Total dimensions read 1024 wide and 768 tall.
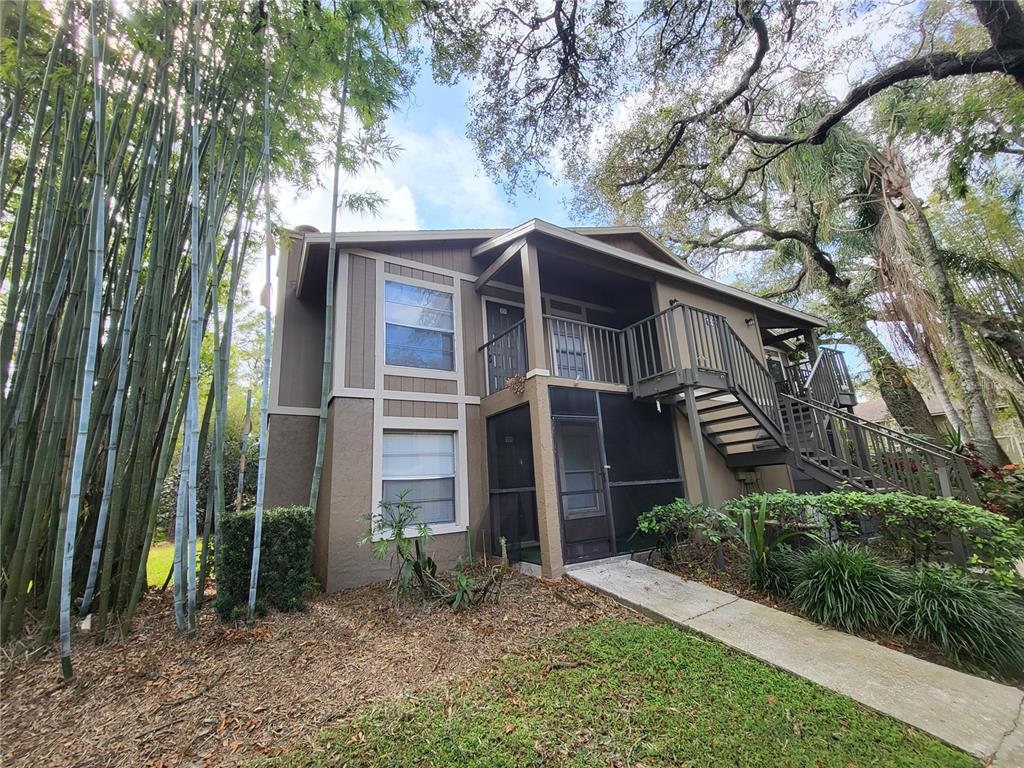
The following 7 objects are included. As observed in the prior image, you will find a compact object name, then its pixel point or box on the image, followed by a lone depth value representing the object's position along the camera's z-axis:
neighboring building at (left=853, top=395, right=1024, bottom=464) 11.51
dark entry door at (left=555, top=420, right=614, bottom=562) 5.57
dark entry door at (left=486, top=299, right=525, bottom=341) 7.33
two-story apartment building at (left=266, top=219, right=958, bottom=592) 5.57
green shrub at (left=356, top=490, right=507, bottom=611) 4.25
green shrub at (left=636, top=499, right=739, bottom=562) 4.88
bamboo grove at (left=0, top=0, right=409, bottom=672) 2.90
